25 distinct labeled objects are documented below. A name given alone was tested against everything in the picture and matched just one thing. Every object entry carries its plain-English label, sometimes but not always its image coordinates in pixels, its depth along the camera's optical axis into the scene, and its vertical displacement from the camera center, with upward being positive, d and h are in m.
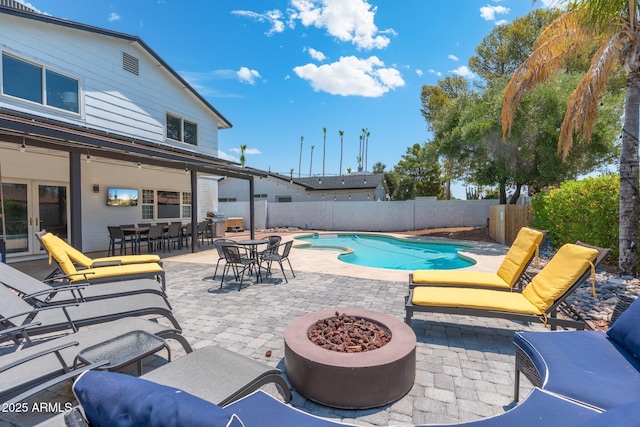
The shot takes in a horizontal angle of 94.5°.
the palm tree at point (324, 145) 57.29 +11.73
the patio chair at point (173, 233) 10.10 -1.07
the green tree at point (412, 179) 30.56 +2.83
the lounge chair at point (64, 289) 3.40 -1.20
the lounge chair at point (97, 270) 4.65 -1.17
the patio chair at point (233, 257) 5.85 -1.07
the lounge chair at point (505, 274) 4.27 -1.07
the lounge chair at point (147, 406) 0.87 -0.64
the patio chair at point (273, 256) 6.26 -1.13
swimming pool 10.31 -1.96
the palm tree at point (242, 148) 49.56 +9.26
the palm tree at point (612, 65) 5.77 +2.97
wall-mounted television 10.50 +0.20
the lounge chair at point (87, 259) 4.83 -1.12
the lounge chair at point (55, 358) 1.84 -1.19
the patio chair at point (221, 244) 5.90 -0.83
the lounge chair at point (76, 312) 2.83 -1.20
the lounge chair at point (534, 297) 3.27 -1.13
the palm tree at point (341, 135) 56.77 +13.41
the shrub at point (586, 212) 6.64 -0.10
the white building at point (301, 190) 25.09 +1.20
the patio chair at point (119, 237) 8.96 -1.11
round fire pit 2.34 -1.37
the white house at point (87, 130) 7.36 +2.31
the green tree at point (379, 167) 41.69 +5.38
